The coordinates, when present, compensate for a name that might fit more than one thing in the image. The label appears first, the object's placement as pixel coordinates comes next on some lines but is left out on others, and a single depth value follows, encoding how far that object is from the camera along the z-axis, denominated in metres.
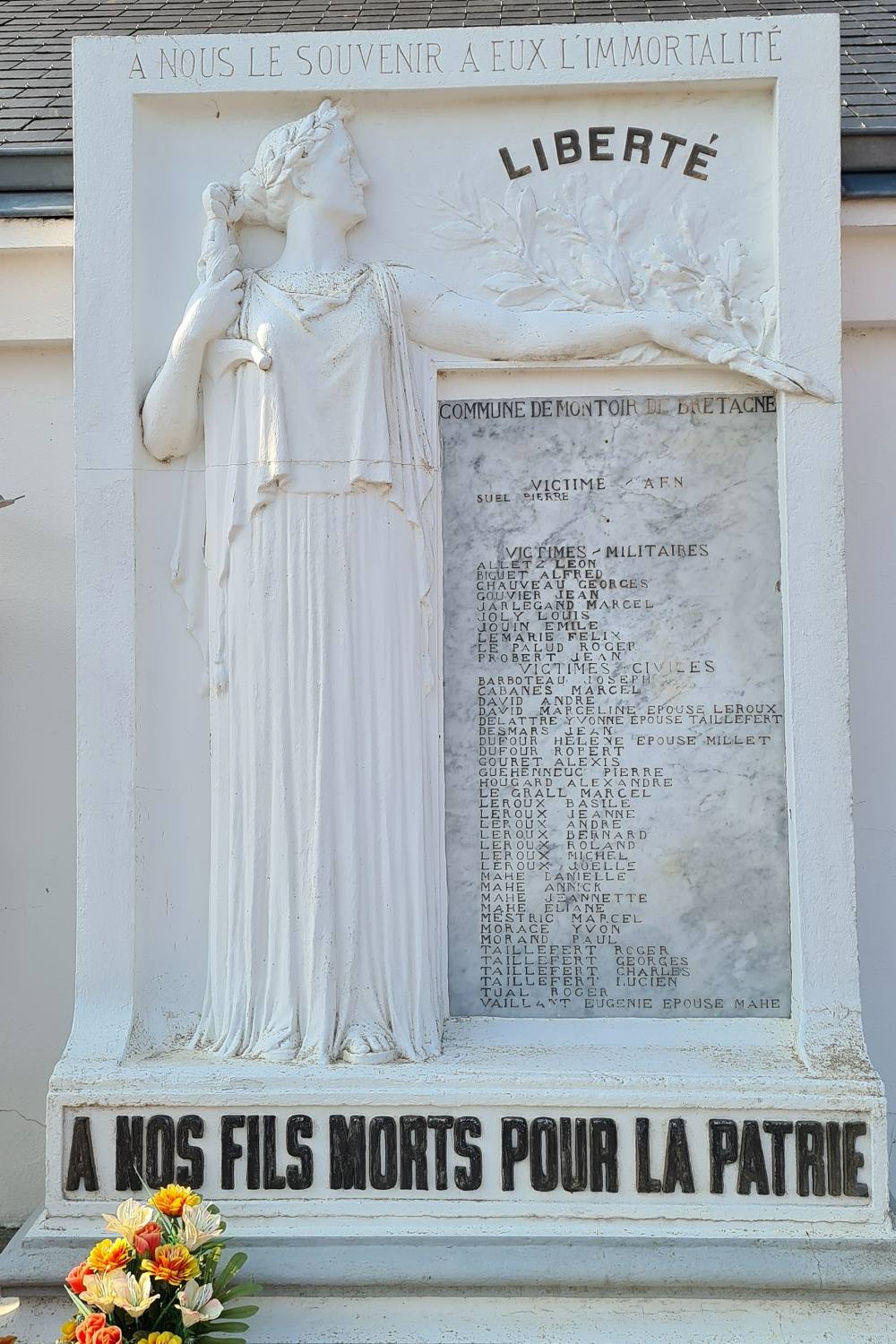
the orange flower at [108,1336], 4.13
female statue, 5.37
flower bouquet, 4.25
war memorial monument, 5.41
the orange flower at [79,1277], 4.35
